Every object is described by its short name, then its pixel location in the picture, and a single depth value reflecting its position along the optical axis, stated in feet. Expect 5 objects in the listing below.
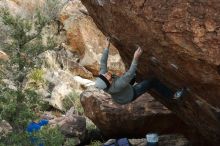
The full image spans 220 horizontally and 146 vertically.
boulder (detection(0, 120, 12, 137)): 40.60
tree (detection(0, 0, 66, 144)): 37.73
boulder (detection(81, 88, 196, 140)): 49.26
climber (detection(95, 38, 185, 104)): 32.78
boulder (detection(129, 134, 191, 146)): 46.88
